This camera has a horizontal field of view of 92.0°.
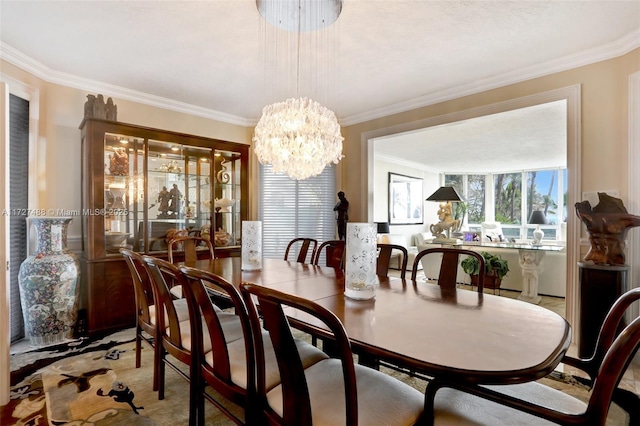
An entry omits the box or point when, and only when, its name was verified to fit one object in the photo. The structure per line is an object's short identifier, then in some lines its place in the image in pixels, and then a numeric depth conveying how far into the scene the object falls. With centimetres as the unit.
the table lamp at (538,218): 770
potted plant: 471
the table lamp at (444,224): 535
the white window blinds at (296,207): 453
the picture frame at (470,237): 680
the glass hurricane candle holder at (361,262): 159
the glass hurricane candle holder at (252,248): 244
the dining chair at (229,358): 121
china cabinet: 299
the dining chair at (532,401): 80
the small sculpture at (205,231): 389
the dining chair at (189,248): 280
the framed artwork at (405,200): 762
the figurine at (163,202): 358
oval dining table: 90
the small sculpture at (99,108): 302
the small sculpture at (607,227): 233
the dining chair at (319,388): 89
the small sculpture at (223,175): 401
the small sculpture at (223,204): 398
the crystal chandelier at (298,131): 218
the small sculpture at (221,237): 397
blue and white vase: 268
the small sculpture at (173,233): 360
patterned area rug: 178
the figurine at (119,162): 319
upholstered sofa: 448
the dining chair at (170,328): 149
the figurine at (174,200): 369
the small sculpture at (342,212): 429
